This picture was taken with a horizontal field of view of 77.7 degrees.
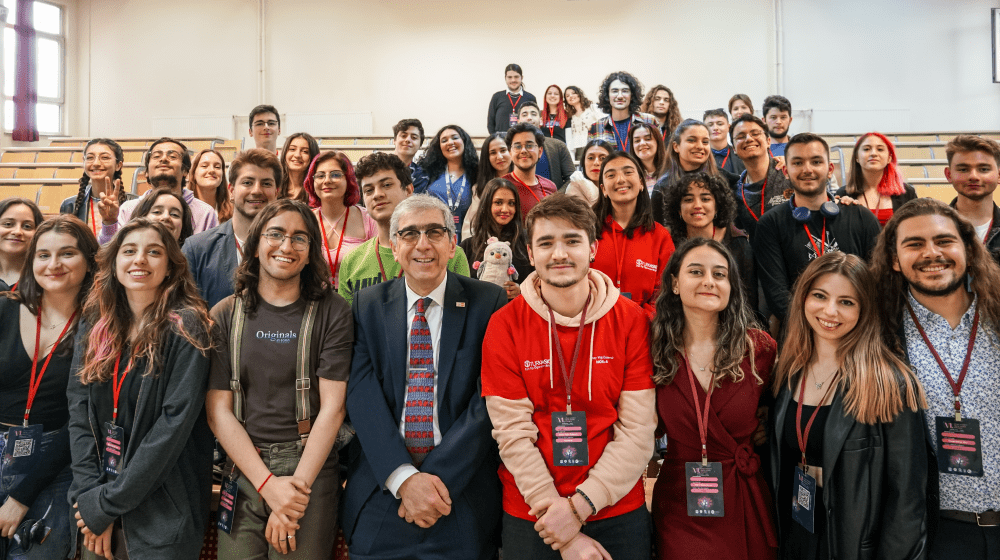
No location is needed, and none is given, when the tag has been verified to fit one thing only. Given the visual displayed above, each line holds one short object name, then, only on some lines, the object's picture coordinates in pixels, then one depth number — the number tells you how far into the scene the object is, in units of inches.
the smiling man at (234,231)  105.4
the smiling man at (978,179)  110.0
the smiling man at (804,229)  113.9
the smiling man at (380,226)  106.3
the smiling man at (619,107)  190.1
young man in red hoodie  75.4
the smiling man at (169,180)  135.3
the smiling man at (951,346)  73.7
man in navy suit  79.2
